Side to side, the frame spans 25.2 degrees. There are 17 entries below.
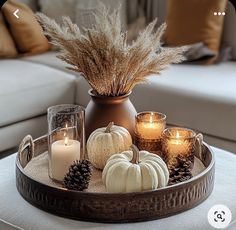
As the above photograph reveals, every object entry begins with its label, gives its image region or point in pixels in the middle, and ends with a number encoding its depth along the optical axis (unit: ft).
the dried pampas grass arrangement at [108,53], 4.23
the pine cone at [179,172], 3.93
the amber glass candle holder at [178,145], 4.28
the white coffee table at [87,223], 3.57
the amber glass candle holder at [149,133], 4.53
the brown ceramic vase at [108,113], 4.46
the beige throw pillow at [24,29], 8.33
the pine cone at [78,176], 3.81
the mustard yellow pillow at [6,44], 8.20
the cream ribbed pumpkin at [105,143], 4.23
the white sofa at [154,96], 6.31
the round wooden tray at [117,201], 3.61
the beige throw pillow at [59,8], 8.75
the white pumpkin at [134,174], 3.69
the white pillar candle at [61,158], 4.13
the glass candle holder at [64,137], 4.14
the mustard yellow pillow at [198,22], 7.91
